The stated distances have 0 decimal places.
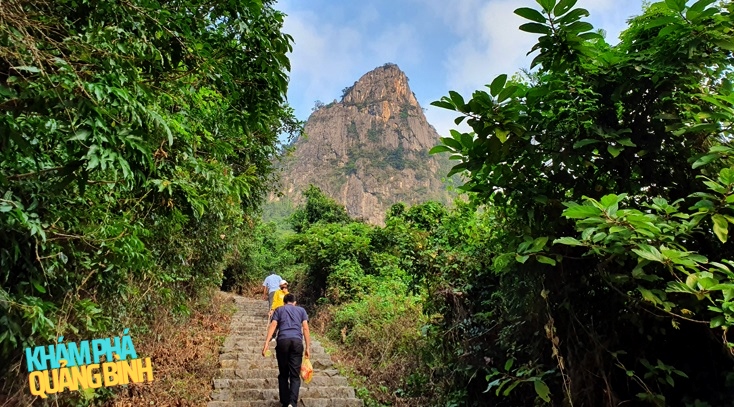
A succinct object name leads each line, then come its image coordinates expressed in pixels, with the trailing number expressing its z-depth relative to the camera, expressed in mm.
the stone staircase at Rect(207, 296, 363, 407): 5125
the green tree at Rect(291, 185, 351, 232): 20000
